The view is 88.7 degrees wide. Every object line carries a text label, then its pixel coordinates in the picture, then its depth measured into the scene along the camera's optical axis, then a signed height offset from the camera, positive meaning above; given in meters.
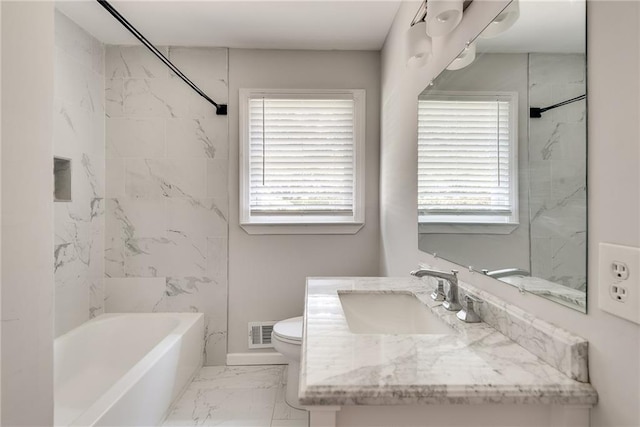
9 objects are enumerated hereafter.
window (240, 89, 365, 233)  2.43 +0.42
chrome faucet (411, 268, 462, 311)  1.12 -0.25
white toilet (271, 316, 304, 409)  1.86 -0.77
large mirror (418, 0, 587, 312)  0.69 +0.17
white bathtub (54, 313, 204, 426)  1.49 -0.90
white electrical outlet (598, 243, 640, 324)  0.54 -0.12
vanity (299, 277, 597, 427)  0.62 -0.33
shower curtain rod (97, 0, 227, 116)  1.37 +0.82
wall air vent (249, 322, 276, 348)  2.45 -0.91
